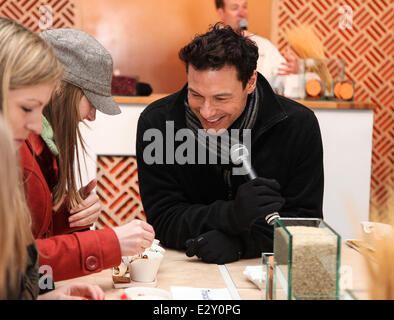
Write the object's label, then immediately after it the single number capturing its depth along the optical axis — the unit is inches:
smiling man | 64.9
